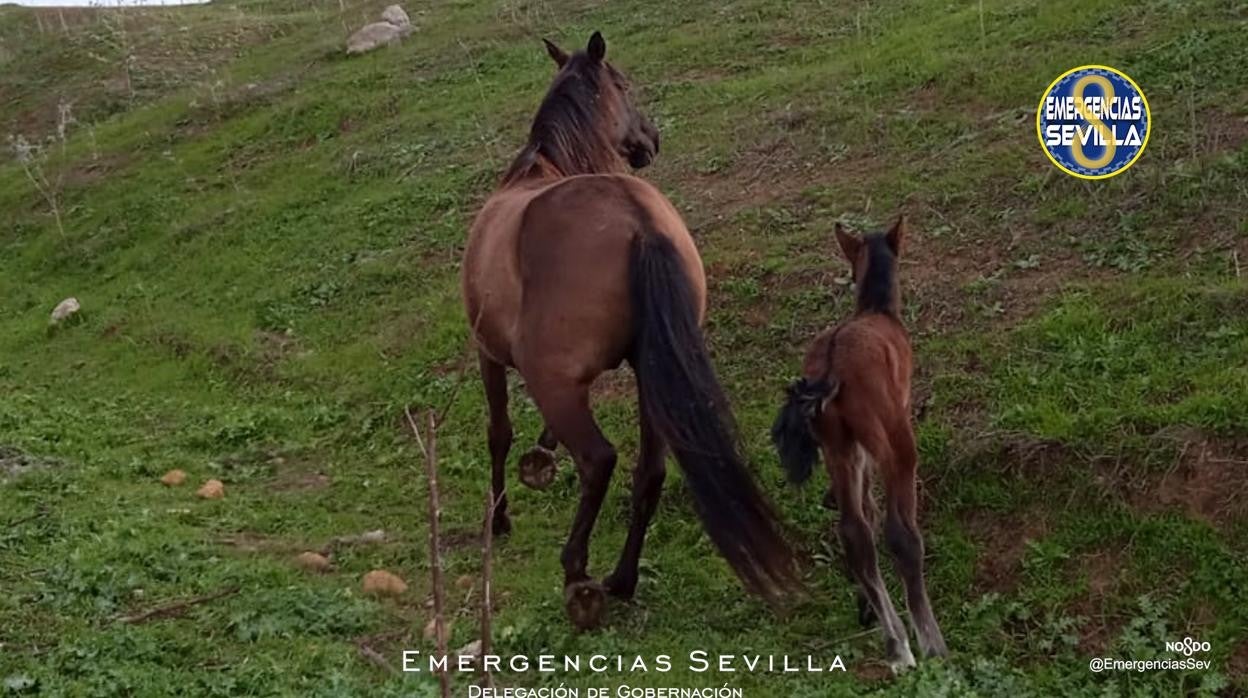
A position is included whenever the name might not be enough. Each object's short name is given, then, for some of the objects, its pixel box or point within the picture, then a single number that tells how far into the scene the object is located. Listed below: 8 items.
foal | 4.24
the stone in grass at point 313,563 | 6.00
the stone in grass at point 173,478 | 7.68
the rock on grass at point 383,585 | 5.57
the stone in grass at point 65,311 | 13.04
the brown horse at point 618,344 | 4.49
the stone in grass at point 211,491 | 7.39
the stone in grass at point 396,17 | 21.53
